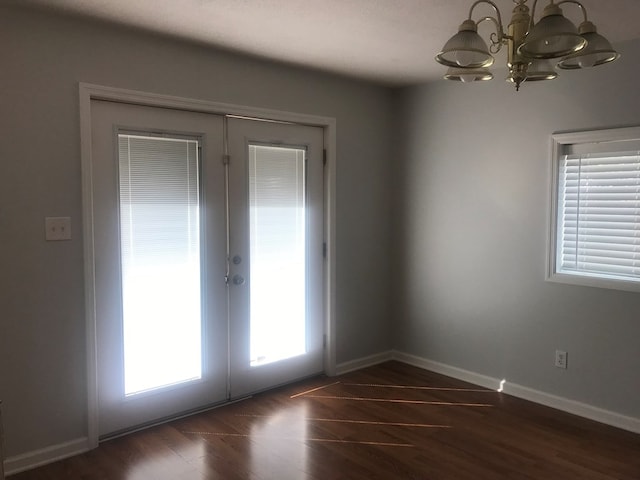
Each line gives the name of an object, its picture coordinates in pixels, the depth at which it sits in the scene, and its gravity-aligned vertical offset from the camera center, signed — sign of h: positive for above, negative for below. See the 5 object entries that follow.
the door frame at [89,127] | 2.90 +0.48
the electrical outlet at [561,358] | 3.58 -0.98
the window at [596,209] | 3.27 +0.04
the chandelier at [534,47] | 1.69 +0.58
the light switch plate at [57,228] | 2.81 -0.07
